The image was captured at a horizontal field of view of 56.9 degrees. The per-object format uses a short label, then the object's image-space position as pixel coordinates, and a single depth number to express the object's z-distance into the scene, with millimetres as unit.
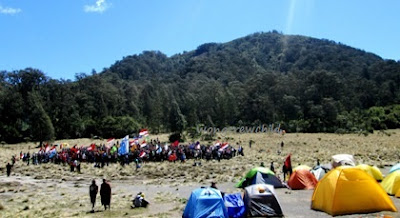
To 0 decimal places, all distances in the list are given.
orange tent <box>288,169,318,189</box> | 20156
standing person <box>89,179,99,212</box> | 15977
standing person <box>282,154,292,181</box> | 23375
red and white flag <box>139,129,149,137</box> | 39634
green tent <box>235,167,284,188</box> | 19828
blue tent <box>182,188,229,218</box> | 12789
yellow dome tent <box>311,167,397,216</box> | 13422
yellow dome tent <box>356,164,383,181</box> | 21012
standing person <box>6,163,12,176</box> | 31234
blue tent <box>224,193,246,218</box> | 13656
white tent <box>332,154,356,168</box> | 18797
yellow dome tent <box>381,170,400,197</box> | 16319
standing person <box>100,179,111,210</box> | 15844
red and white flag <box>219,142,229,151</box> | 39534
